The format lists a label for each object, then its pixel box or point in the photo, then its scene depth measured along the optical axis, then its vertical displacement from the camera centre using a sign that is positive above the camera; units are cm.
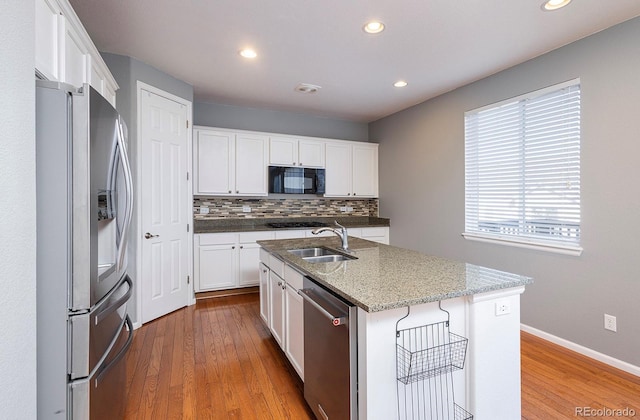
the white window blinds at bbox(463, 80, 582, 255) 255 +36
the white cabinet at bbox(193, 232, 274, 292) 377 -65
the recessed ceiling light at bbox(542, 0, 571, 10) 200 +136
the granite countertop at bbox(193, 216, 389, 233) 412 -21
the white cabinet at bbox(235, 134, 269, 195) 414 +63
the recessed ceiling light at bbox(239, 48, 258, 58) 270 +141
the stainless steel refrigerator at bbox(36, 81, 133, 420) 112 -15
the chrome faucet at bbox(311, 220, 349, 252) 234 -22
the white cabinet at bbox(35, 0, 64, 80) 135 +82
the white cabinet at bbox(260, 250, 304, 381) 192 -71
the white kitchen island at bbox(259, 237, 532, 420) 126 -59
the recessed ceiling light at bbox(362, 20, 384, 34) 227 +139
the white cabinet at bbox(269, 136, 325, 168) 435 +84
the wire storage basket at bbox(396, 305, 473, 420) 130 -71
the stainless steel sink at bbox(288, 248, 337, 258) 243 -35
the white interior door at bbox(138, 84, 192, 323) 297 +4
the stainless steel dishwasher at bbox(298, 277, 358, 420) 132 -71
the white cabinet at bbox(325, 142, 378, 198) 477 +64
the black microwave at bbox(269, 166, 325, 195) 430 +42
